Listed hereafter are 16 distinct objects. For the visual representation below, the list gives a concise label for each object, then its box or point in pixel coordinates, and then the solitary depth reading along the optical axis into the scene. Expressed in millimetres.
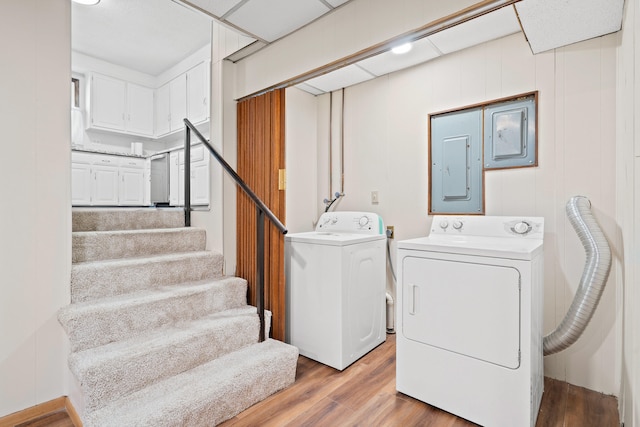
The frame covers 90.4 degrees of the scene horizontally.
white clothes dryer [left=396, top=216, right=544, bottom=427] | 1480
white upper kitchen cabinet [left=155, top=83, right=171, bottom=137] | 4793
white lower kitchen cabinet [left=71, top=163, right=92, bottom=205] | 4195
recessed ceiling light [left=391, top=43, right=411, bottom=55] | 2209
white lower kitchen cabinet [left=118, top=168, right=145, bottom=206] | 4660
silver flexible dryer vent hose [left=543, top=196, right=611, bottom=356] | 1669
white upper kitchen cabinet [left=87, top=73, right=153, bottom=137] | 4547
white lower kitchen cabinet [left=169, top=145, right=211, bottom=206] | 3998
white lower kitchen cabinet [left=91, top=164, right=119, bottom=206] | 4375
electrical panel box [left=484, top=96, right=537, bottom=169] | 2037
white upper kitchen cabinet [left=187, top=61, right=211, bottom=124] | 4082
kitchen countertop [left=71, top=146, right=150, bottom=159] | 4234
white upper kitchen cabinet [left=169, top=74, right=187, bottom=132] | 4459
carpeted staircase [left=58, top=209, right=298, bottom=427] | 1511
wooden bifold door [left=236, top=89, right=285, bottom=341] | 2461
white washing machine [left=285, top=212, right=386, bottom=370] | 2150
